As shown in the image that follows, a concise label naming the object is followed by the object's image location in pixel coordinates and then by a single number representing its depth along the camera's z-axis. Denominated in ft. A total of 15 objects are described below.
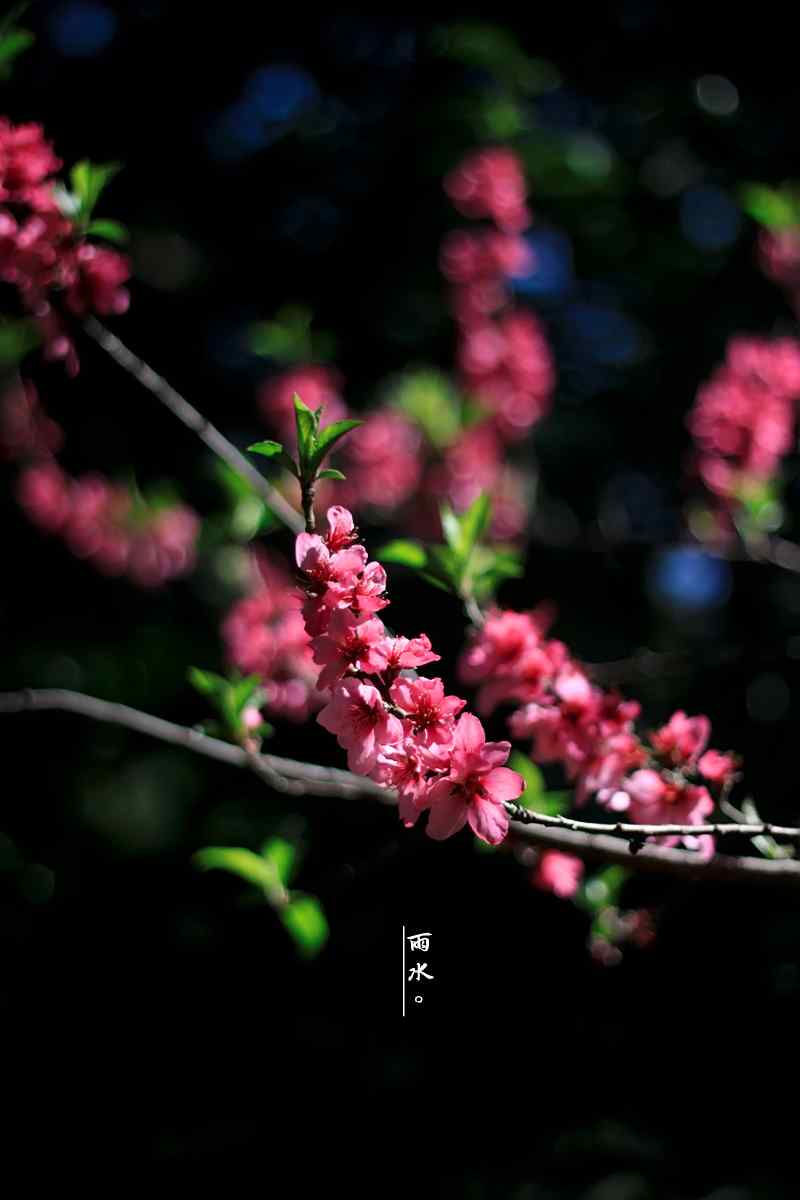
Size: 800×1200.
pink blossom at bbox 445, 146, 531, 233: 6.82
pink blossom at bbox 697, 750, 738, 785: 3.79
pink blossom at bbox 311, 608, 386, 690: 3.50
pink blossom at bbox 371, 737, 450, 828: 3.50
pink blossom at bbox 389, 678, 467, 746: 3.53
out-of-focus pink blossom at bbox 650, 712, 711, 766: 3.85
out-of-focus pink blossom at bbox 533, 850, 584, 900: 4.09
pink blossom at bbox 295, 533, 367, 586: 3.50
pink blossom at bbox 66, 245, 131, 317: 4.07
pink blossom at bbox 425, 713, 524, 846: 3.49
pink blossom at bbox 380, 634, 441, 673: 3.53
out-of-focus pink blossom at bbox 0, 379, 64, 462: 7.50
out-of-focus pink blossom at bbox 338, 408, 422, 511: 7.13
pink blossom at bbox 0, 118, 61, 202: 3.99
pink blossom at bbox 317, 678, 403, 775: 3.50
